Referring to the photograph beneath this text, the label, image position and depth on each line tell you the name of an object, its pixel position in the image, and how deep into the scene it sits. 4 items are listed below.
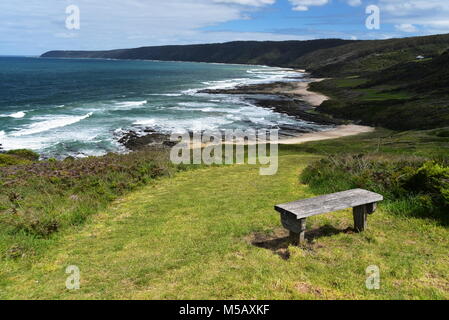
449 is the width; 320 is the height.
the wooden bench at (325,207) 7.03
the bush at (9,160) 25.23
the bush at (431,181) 8.76
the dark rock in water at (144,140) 37.53
